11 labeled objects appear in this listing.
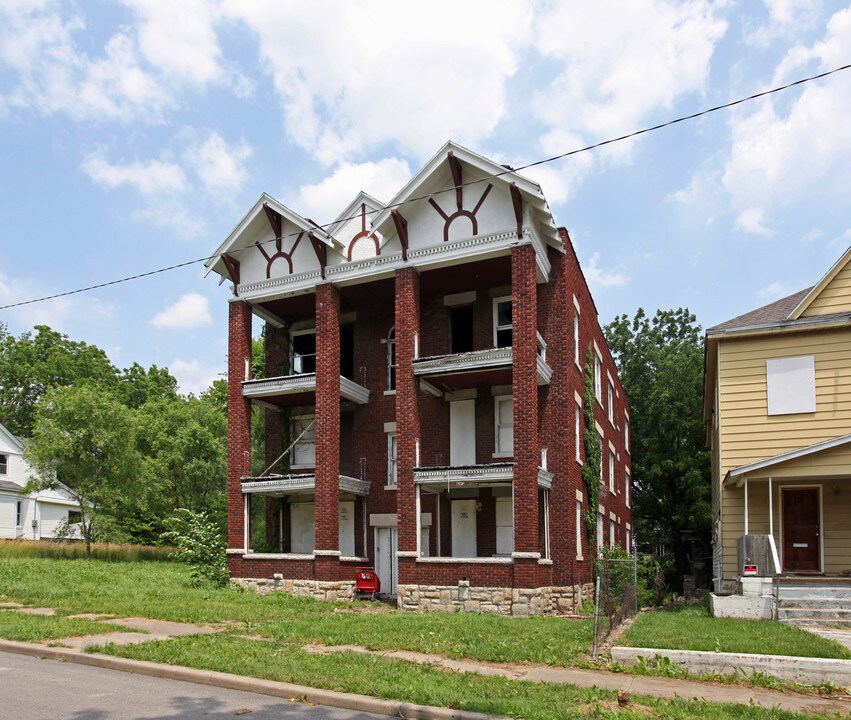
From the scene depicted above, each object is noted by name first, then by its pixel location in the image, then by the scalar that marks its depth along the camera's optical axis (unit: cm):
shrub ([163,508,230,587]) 2470
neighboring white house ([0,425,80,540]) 4862
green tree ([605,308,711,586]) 4284
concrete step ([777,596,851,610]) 1644
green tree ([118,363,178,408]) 7075
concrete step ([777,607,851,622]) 1625
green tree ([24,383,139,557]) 3503
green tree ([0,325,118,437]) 6944
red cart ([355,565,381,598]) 2327
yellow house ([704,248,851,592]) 1928
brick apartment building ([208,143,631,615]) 2120
